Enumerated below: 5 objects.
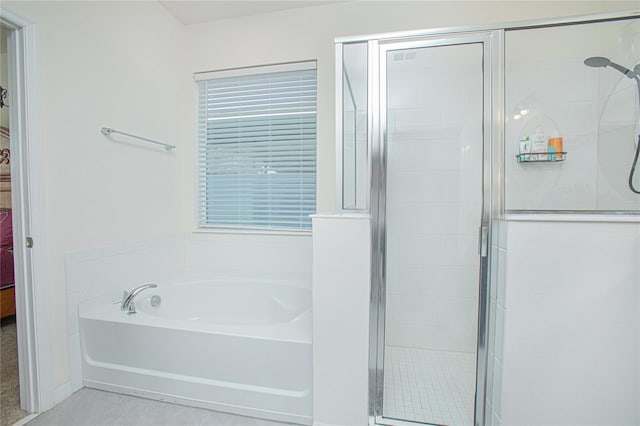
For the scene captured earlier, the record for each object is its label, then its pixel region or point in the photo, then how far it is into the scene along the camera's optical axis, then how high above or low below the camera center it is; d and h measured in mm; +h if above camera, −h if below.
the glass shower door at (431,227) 1322 -122
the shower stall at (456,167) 1260 +179
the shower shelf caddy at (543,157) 1600 +266
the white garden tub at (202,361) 1391 -842
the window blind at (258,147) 2336 +479
